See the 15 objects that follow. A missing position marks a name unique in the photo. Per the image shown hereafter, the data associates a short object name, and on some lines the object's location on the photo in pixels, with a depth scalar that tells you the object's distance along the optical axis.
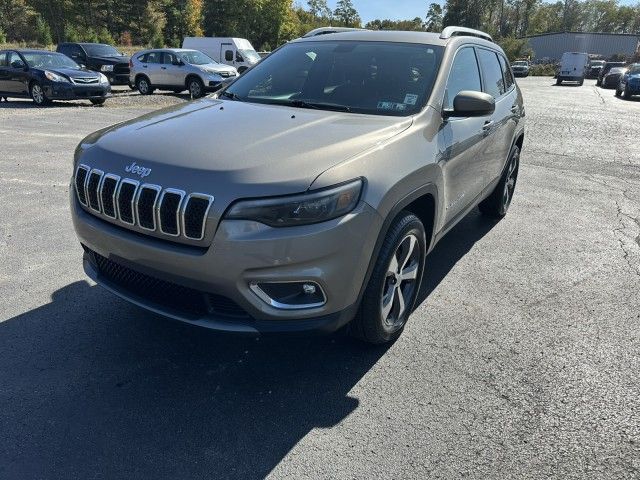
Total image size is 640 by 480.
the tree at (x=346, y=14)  100.90
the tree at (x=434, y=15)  112.62
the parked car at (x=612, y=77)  34.69
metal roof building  79.00
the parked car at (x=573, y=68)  39.62
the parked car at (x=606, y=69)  40.47
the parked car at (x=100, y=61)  20.64
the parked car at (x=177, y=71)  17.64
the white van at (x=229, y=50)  23.27
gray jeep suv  2.29
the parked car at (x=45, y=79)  13.88
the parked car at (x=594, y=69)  54.18
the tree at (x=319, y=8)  102.25
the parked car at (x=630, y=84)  24.41
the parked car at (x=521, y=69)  49.61
